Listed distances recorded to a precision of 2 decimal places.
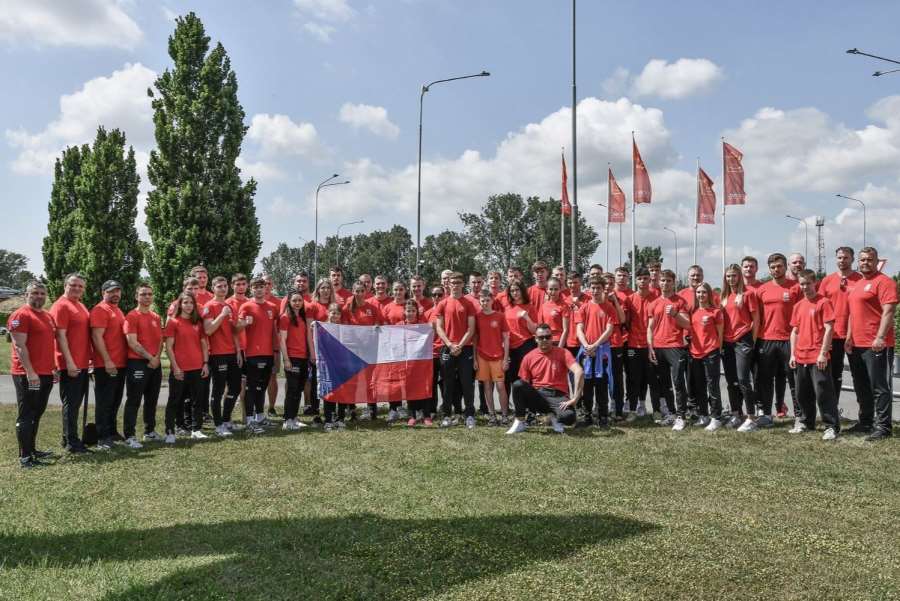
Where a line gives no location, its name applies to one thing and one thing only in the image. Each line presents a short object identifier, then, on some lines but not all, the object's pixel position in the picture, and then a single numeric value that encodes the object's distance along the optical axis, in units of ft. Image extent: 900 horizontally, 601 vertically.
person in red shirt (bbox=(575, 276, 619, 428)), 30.63
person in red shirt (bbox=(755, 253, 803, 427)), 29.60
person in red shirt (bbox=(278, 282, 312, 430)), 31.58
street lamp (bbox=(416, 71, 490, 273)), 87.56
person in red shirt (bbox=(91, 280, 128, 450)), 27.17
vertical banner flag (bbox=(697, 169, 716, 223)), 87.20
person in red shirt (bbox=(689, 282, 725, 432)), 30.07
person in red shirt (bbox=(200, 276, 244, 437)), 30.19
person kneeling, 29.25
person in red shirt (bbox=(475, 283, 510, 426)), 31.94
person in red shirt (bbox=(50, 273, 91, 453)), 25.91
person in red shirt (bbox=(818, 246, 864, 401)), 28.02
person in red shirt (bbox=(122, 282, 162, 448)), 27.91
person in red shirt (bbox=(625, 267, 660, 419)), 33.01
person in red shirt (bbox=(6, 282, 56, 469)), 24.35
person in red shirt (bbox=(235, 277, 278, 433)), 31.30
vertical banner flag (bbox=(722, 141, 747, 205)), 75.46
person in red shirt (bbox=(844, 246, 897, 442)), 26.35
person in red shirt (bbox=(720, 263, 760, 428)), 29.94
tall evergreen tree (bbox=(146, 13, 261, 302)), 67.82
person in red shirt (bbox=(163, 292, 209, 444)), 28.99
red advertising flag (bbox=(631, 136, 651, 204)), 85.25
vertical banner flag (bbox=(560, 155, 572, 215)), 103.81
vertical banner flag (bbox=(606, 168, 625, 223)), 102.73
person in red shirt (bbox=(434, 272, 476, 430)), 32.01
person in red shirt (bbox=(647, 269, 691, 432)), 30.63
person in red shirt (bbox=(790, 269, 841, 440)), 27.04
